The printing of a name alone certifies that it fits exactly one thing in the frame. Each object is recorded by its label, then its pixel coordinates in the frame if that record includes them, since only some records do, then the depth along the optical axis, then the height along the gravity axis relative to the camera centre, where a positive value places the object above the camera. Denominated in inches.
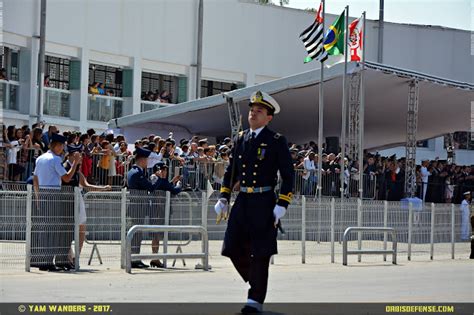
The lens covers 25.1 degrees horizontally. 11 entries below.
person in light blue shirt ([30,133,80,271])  588.7 -14.1
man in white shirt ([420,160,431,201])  1348.4 +29.2
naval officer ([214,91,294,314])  414.9 -0.2
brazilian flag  1157.7 +168.9
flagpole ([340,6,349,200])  1135.0 +121.3
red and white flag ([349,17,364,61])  1164.5 +172.2
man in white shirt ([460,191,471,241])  986.1 -20.1
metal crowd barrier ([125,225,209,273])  605.3 -31.6
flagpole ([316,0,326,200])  1054.4 +62.2
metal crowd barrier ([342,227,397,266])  780.0 -39.2
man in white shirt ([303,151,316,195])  1119.6 +21.7
